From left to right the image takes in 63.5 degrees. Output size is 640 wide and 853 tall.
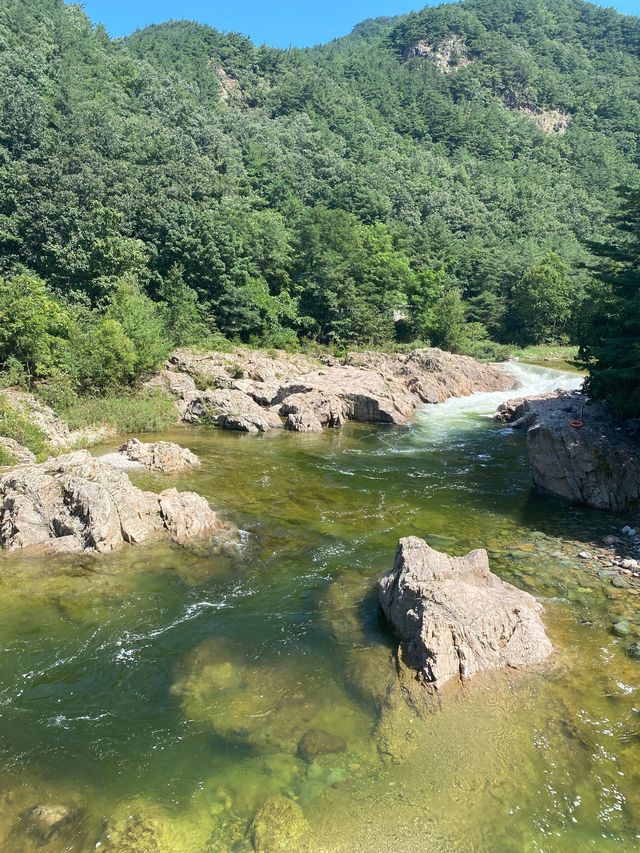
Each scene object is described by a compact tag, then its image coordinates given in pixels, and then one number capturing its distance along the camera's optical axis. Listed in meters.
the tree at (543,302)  61.91
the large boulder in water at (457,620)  8.07
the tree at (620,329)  15.70
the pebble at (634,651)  8.63
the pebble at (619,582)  10.76
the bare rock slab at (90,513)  12.34
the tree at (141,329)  30.23
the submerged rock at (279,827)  5.62
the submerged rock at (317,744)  6.77
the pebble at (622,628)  9.19
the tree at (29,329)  24.88
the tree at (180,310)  38.81
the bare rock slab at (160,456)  18.58
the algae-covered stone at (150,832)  5.59
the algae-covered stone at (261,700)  7.14
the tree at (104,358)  27.50
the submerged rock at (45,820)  5.68
